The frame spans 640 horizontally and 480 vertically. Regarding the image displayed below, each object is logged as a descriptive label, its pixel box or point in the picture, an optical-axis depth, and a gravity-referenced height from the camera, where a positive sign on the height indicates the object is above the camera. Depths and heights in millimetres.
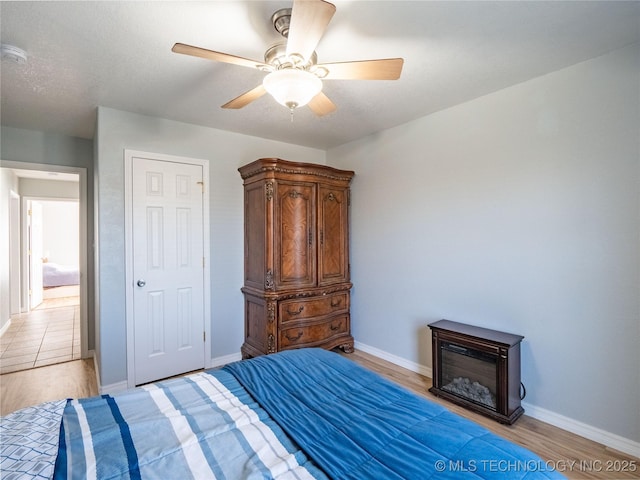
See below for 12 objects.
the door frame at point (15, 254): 5117 -176
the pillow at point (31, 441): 949 -670
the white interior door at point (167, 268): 2943 -256
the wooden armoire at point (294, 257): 3178 -180
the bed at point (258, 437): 989 -701
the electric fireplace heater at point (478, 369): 2275 -997
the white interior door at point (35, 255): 5992 -242
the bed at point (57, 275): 8055 -829
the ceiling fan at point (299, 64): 1374 +878
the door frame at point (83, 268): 3680 -303
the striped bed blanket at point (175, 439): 988 -698
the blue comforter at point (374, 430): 998 -702
